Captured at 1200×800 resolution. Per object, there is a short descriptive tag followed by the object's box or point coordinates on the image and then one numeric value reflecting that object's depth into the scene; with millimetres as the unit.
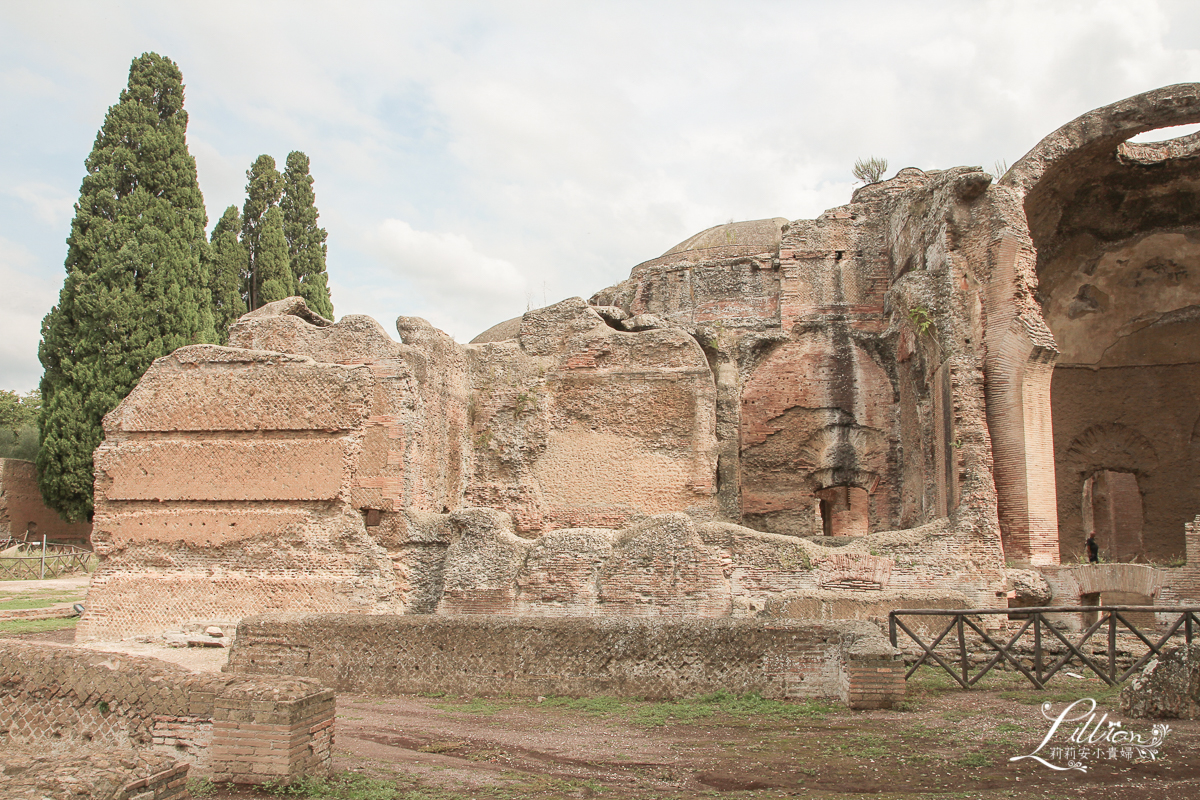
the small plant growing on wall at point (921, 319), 11469
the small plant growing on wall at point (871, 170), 16508
